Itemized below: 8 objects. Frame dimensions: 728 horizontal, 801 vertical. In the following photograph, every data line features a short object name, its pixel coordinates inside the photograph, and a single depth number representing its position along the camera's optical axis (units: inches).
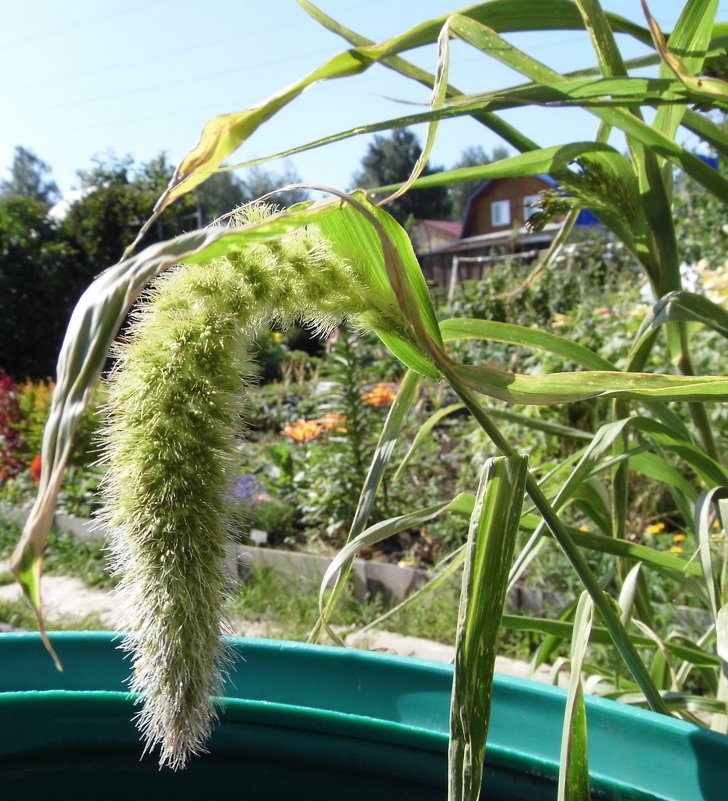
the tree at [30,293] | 420.5
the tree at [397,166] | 1792.6
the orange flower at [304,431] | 161.2
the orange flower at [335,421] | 145.3
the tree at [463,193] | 1980.8
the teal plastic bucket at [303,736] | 27.1
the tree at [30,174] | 1920.5
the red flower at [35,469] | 166.2
